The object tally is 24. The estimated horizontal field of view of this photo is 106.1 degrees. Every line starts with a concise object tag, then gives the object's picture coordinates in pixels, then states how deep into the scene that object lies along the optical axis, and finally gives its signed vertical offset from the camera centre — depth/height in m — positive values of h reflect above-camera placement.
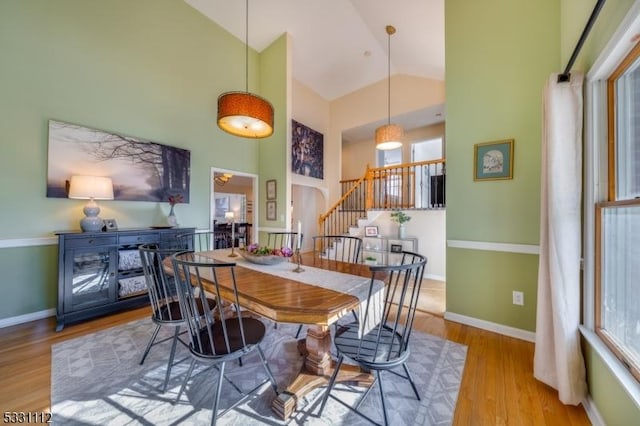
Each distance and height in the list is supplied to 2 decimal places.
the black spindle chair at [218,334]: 1.30 -0.76
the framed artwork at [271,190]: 4.62 +0.48
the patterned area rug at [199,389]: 1.42 -1.20
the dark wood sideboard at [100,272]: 2.51 -0.67
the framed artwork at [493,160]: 2.39 +0.58
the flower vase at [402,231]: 4.94 -0.32
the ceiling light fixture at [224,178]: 5.51 +0.84
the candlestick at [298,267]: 1.91 -0.43
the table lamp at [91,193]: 2.60 +0.23
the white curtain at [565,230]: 1.54 -0.09
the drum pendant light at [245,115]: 2.05 +0.91
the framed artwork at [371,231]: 5.15 -0.34
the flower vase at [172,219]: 3.52 -0.08
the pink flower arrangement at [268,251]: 2.09 -0.32
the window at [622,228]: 1.23 -0.06
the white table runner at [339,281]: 1.41 -0.45
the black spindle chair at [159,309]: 1.64 -0.74
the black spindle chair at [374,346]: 1.28 -0.79
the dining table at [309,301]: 1.19 -0.45
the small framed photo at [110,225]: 2.88 -0.14
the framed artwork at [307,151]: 6.16 +1.72
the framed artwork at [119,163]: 2.75 +0.67
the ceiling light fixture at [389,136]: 4.48 +1.49
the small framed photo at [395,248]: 4.81 -0.65
